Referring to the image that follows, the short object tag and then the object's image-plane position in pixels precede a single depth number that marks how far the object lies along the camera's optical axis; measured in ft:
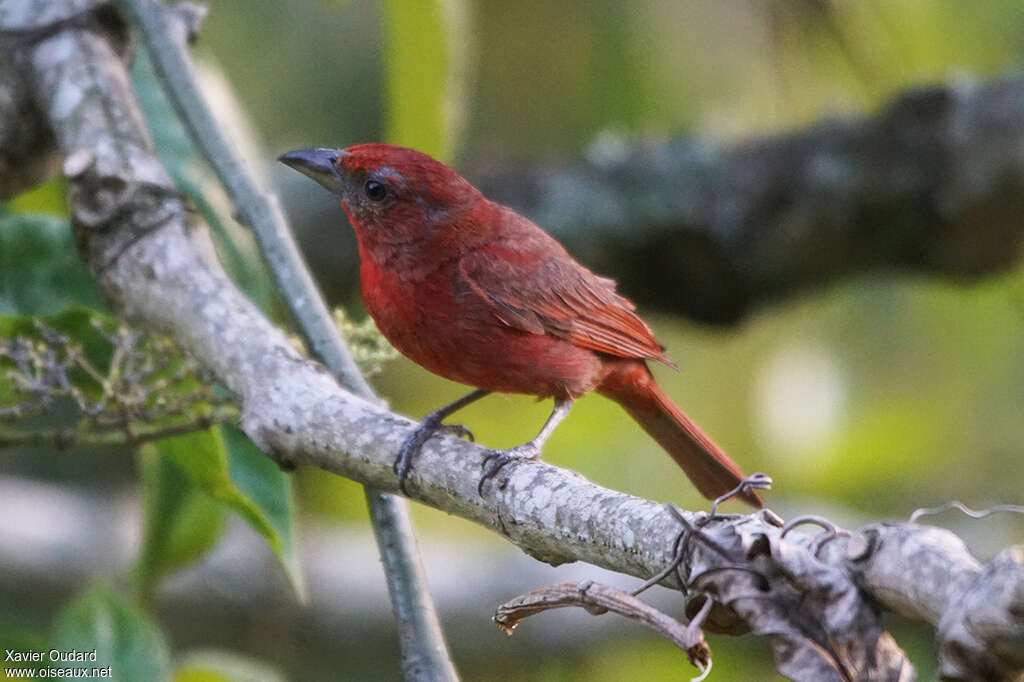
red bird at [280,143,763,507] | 20.21
